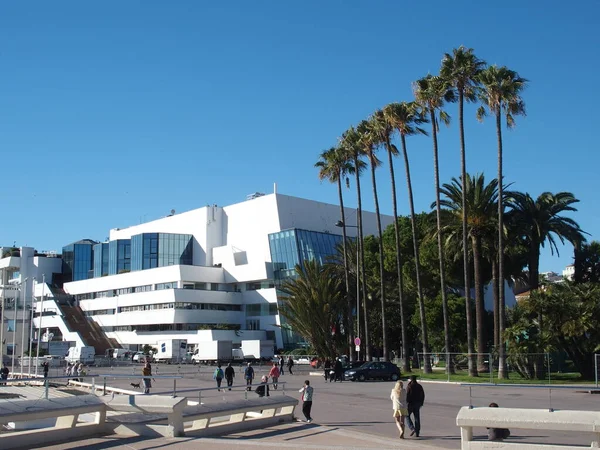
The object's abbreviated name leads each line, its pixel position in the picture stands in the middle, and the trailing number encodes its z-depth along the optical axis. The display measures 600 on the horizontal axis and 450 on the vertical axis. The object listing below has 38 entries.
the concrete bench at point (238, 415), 16.14
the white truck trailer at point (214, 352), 68.50
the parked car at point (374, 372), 44.22
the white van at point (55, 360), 66.96
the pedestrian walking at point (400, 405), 16.85
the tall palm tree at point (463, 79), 44.12
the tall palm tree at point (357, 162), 54.85
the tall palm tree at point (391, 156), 50.22
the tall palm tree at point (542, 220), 49.53
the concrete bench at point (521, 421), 11.88
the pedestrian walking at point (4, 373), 40.87
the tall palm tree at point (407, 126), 48.34
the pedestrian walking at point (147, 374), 29.05
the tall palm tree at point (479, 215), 47.69
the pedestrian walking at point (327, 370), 45.06
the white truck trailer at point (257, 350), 70.56
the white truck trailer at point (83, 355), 71.00
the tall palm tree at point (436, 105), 45.59
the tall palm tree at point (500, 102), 41.91
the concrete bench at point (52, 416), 13.43
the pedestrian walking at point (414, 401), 16.81
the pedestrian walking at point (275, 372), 32.83
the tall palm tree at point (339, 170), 59.19
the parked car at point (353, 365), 49.33
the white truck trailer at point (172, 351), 74.44
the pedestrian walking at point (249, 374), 34.23
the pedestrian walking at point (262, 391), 24.47
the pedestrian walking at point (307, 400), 19.47
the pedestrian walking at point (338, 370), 43.53
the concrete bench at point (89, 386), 31.80
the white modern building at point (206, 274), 84.69
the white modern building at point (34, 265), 109.44
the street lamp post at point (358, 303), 57.01
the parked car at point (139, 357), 78.39
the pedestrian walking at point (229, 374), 33.50
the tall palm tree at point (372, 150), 52.94
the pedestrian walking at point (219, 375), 31.89
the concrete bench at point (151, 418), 15.29
